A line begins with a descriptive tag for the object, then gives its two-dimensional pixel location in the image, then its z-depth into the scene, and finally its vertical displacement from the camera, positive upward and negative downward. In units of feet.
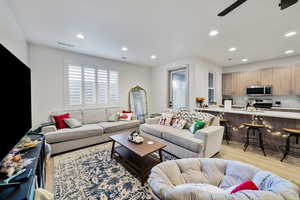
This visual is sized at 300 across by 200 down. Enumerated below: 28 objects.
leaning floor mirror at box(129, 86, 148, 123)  17.50 -0.45
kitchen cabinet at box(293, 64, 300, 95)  13.70 +2.19
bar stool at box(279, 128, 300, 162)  7.88 -2.55
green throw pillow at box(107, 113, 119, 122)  13.56 -2.12
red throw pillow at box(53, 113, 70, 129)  10.38 -1.97
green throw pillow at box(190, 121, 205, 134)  8.94 -1.98
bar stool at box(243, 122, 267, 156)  9.36 -3.32
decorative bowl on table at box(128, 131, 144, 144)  7.99 -2.65
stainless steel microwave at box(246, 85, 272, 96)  15.53 +1.16
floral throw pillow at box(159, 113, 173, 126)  11.48 -1.95
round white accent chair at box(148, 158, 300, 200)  2.38 -2.23
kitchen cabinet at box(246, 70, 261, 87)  16.35 +2.93
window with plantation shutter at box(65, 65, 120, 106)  12.62 +1.52
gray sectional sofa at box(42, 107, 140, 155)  9.21 -2.74
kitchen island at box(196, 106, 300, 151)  9.06 -1.86
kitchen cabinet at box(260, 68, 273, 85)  15.44 +2.99
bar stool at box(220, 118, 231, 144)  11.82 -2.86
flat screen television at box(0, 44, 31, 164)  3.24 -0.09
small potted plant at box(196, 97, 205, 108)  13.41 -0.21
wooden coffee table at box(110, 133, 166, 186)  6.60 -3.74
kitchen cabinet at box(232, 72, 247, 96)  17.57 +2.36
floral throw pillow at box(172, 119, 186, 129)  10.55 -2.15
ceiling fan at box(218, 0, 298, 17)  4.36 +3.54
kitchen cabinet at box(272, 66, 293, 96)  14.21 +2.23
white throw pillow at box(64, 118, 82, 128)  10.68 -2.11
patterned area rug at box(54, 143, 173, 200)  5.51 -4.28
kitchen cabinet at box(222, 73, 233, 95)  18.71 +2.35
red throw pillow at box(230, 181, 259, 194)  2.90 -2.10
